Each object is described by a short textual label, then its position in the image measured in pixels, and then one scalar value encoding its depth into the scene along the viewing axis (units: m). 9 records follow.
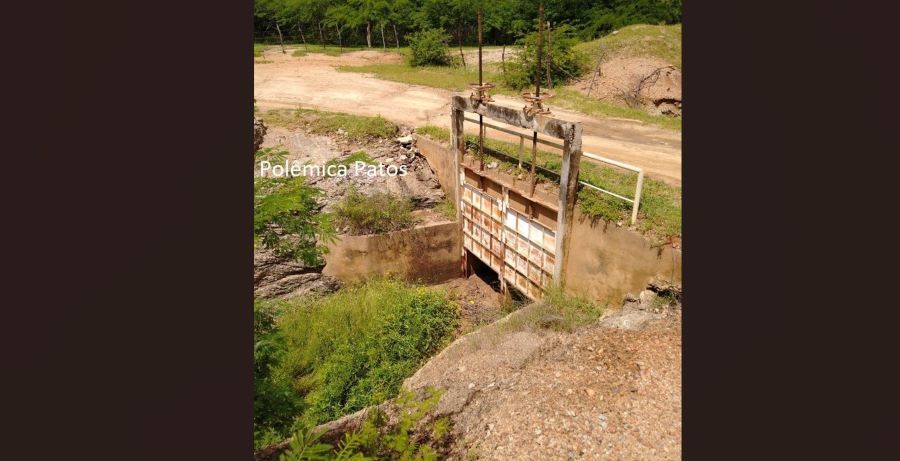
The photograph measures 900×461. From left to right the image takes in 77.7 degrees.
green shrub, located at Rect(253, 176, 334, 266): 4.57
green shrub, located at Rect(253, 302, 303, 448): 4.97
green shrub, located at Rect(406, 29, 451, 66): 23.06
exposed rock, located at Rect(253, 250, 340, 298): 10.57
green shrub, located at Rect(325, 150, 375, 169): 5.49
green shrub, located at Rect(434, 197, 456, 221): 13.55
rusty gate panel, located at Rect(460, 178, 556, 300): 10.91
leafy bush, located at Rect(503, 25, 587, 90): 20.38
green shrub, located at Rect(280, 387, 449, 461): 3.50
